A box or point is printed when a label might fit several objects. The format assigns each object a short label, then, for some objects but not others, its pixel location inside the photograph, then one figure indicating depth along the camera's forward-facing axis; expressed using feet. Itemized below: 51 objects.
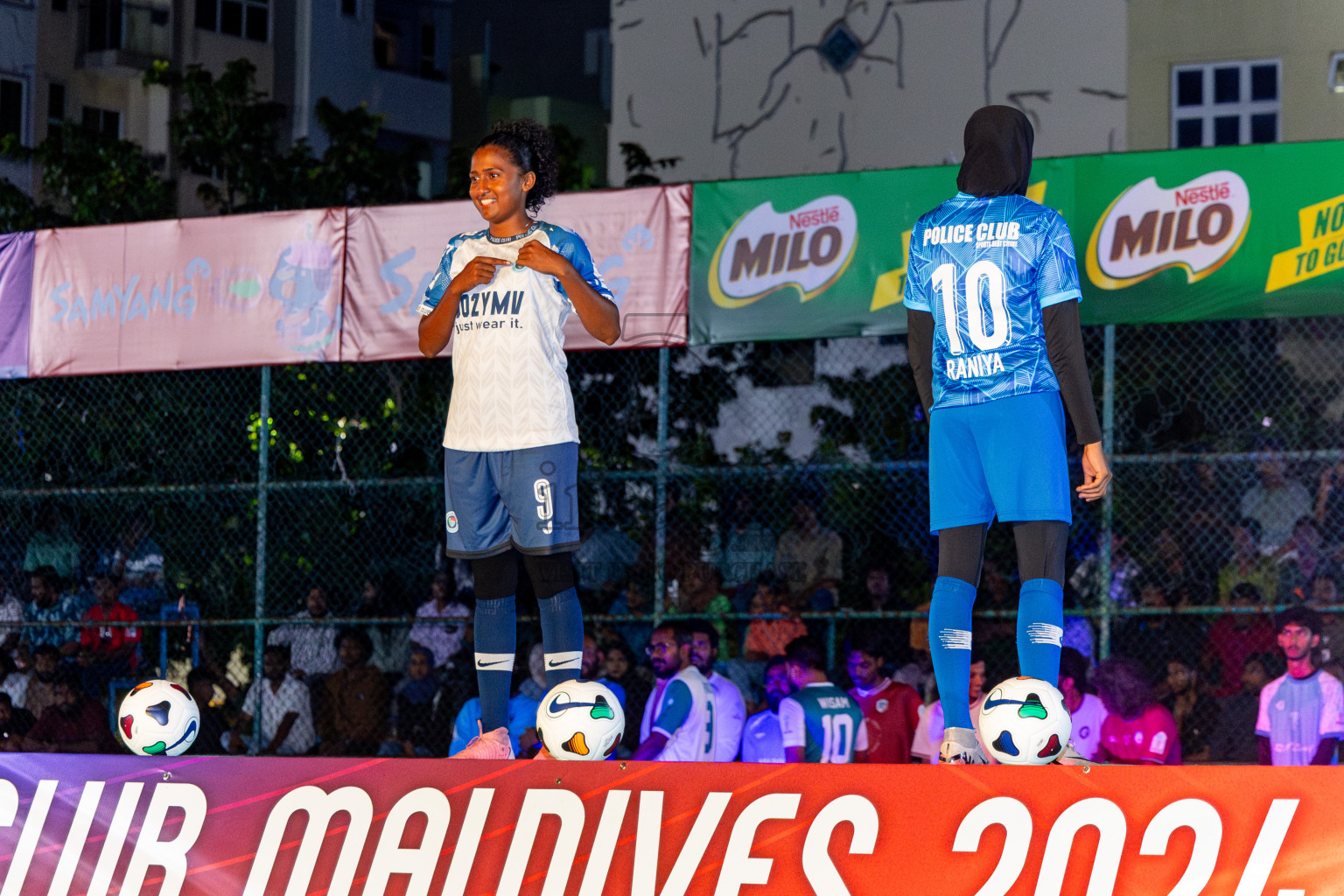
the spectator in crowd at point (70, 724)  57.88
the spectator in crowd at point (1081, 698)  48.80
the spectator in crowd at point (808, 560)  57.26
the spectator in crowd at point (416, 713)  58.23
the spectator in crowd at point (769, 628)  55.36
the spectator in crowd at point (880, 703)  51.60
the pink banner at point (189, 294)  55.42
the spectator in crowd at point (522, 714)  52.26
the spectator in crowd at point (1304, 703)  47.16
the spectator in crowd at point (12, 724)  59.31
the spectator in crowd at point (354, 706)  58.39
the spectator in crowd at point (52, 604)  61.93
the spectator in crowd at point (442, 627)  60.54
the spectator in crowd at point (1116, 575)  54.54
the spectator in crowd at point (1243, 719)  50.57
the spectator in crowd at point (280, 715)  58.75
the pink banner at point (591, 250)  51.75
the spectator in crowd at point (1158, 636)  53.47
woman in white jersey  31.81
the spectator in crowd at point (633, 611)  58.59
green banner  46.75
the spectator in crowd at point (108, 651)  61.46
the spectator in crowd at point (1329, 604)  50.55
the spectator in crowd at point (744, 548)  58.18
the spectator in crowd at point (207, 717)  59.57
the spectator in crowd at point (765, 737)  49.47
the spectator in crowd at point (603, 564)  59.77
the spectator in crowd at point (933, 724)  50.88
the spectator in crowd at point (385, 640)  61.36
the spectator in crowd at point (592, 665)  56.08
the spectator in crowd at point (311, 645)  60.80
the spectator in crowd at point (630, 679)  55.62
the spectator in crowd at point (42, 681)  60.34
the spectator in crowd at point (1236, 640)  52.01
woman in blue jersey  28.14
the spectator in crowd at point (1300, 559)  53.11
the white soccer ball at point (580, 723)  26.21
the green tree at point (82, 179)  96.53
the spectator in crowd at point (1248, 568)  53.62
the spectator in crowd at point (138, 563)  64.39
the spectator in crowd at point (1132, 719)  47.93
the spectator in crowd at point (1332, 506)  53.67
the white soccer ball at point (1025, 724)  23.68
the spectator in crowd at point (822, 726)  49.14
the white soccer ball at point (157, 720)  28.60
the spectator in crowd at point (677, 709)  49.03
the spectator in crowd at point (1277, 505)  54.75
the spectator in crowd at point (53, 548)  63.21
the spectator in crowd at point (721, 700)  49.65
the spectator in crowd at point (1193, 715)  51.34
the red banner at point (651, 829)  20.86
